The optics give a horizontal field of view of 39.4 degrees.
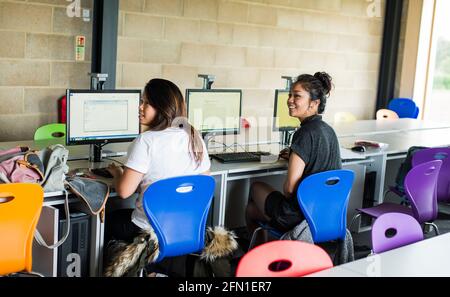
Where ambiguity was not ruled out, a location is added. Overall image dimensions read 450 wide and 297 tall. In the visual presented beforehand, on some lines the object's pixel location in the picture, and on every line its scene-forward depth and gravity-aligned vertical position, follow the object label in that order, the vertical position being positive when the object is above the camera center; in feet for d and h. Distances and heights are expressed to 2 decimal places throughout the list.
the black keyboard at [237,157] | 12.19 -1.81
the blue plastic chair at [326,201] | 10.68 -2.27
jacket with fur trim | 9.48 -2.96
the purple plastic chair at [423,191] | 12.07 -2.24
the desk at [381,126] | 16.94 -1.54
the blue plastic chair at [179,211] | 9.37 -2.28
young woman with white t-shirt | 9.52 -1.41
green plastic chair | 13.51 -1.70
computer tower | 9.60 -2.96
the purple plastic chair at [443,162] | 13.51 -1.84
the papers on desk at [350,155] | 13.39 -1.79
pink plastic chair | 6.73 -2.11
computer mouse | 14.11 -1.72
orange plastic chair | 8.19 -2.26
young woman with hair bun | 10.93 -1.37
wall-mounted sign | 16.58 +0.19
